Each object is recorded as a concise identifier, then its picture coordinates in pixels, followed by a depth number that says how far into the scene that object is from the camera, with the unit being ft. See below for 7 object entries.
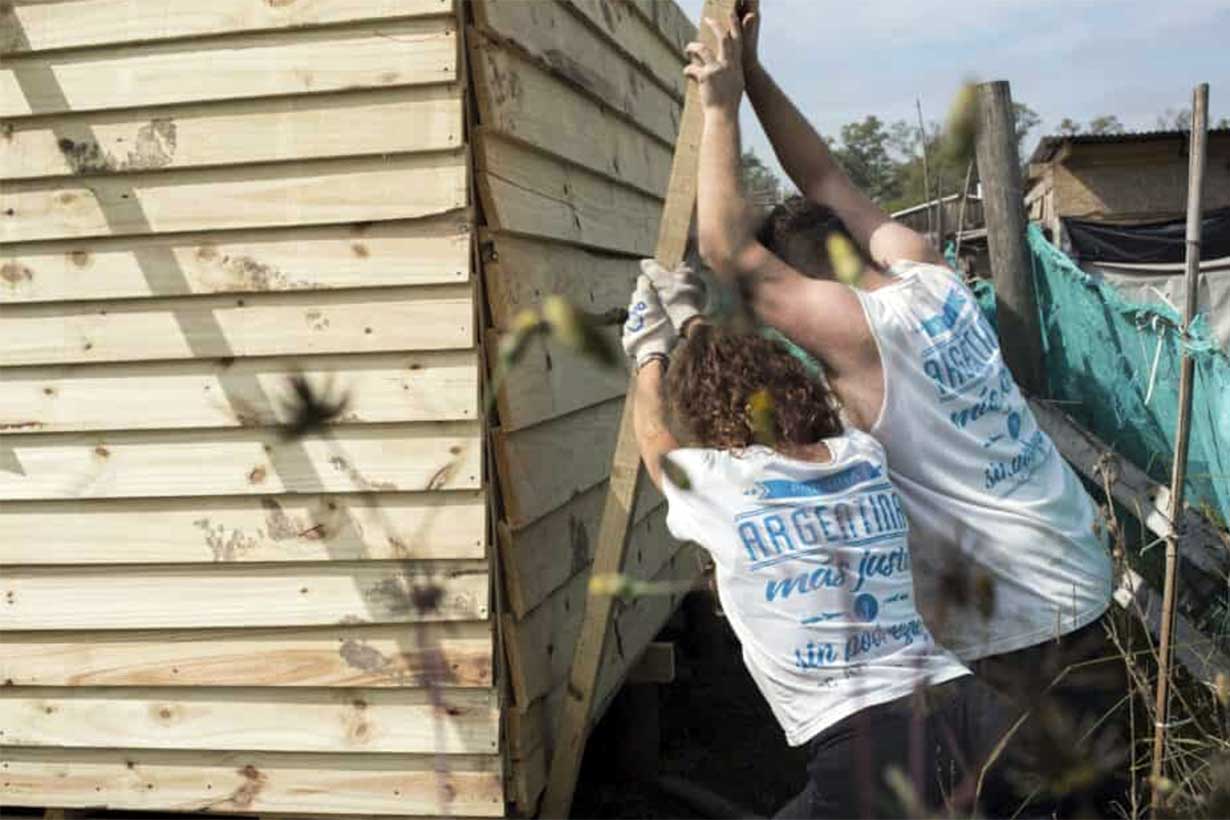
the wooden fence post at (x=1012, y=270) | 16.51
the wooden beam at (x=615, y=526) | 8.78
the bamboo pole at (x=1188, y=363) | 7.38
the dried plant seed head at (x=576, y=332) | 2.02
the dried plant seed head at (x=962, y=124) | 2.54
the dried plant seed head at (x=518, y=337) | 2.09
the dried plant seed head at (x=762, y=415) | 2.54
